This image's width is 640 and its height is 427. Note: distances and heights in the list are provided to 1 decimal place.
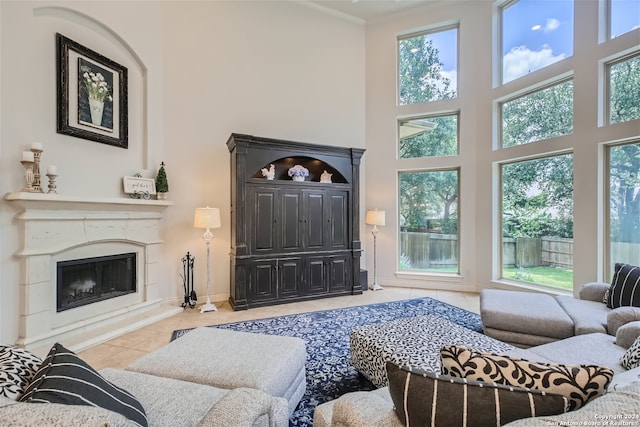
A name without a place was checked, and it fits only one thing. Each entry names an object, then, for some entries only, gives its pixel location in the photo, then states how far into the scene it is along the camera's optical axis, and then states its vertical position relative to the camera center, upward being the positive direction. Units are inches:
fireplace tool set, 173.3 -40.9
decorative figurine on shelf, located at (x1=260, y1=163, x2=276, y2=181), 181.8 +23.0
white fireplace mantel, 112.5 -19.1
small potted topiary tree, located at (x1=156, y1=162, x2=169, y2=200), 162.7 +14.9
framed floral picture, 128.4 +54.1
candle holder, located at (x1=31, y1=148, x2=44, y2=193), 115.4 +15.7
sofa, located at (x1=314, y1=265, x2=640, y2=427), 30.8 -31.7
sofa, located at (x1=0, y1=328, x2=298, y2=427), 27.2 -27.3
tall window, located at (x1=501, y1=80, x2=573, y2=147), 164.4 +56.4
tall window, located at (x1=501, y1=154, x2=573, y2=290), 165.2 -6.2
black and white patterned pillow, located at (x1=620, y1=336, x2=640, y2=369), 62.5 -31.6
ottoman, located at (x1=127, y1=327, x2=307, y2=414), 64.8 -35.9
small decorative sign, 153.2 +12.7
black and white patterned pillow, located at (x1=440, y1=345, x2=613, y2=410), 35.4 -20.3
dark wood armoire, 169.2 -7.8
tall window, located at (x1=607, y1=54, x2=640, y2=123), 139.5 +58.3
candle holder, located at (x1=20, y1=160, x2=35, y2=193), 112.6 +13.1
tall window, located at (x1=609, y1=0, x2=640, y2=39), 138.9 +92.6
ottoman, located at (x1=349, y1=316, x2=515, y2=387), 75.0 -36.4
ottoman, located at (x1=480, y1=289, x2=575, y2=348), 104.8 -39.9
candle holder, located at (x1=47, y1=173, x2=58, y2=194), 120.6 +11.4
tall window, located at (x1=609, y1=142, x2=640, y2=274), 139.4 +3.2
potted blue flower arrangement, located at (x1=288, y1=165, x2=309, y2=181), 189.9 +24.1
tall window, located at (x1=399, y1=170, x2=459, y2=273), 212.7 -7.1
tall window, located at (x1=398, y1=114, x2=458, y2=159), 213.3 +54.3
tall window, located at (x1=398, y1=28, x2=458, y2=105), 215.0 +106.4
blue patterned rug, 86.4 -53.5
